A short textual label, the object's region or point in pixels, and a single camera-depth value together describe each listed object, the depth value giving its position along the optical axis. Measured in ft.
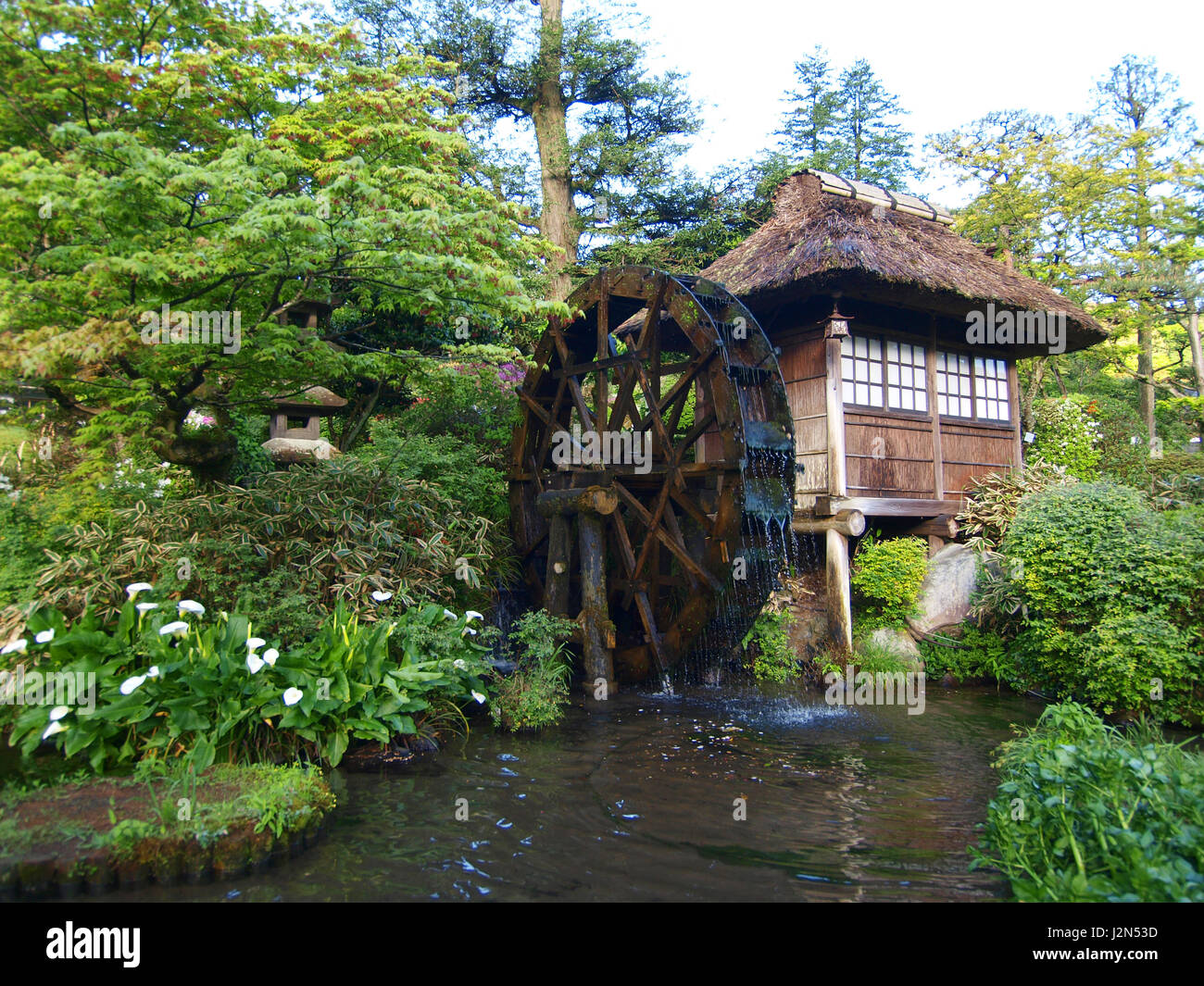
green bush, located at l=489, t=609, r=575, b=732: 21.66
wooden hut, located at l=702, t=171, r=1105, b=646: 30.81
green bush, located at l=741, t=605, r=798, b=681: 30.53
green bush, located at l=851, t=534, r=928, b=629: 31.60
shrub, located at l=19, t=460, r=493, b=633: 19.54
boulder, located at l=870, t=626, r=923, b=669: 30.81
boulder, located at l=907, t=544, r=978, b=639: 31.32
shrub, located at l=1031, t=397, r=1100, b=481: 39.11
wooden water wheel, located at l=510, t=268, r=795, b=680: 25.85
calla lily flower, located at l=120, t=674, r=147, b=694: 15.03
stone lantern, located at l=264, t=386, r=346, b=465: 32.58
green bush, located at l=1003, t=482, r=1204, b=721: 23.11
